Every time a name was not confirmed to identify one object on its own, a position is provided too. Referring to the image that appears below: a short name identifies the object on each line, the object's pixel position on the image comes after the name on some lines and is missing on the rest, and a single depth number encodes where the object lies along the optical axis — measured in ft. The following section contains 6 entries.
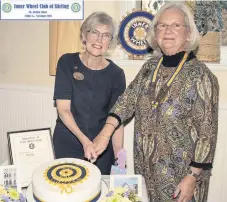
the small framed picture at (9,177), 4.87
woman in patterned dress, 5.47
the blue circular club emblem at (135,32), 8.64
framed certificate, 5.44
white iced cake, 4.05
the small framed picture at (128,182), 4.94
